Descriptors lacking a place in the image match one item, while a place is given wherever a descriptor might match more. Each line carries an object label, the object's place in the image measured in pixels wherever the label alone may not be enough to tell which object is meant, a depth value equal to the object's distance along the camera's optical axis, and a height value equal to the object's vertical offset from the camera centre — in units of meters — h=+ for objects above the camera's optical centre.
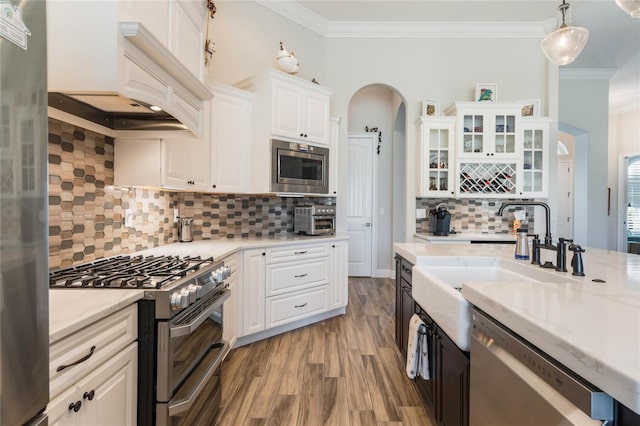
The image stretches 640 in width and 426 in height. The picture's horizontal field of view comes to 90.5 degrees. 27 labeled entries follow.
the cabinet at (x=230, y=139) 2.80 +0.64
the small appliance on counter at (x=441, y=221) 3.81 -0.14
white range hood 1.17 +0.56
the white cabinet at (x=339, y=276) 3.28 -0.70
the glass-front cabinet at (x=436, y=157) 3.88 +0.66
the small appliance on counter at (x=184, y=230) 2.82 -0.19
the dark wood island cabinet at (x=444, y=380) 1.26 -0.75
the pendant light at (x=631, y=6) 1.68 +1.10
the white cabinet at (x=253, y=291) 2.64 -0.70
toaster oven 3.33 -0.11
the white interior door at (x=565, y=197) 6.44 +0.28
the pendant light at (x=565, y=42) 2.18 +1.18
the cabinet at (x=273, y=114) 2.97 +0.92
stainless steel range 1.27 -0.52
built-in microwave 3.00 +0.42
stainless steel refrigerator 0.60 -0.01
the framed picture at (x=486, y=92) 3.92 +1.47
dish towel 1.65 -0.76
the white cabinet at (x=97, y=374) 0.87 -0.53
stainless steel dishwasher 0.64 -0.43
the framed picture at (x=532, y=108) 3.92 +1.27
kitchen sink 1.21 -0.37
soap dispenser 1.82 -0.21
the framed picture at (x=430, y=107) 3.98 +1.31
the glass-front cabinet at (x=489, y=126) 3.79 +1.01
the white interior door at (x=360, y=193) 5.29 +0.27
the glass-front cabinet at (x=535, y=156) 3.85 +0.65
